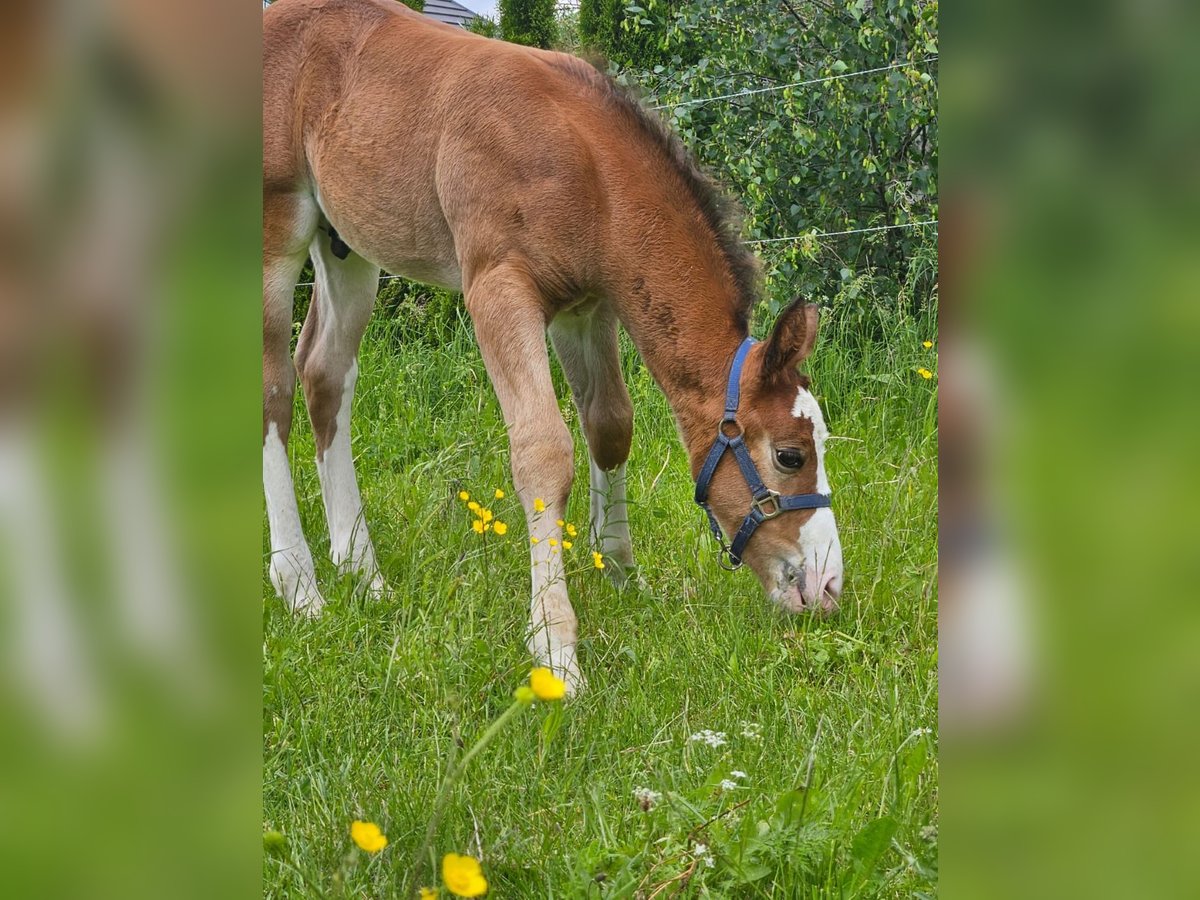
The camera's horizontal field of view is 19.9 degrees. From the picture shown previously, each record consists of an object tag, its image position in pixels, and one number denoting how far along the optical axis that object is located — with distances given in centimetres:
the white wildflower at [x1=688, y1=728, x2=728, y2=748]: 401
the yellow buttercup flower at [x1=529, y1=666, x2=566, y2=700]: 297
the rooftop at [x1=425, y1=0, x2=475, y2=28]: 1118
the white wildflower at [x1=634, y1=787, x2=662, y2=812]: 385
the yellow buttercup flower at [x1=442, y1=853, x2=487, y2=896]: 247
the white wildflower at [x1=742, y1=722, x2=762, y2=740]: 407
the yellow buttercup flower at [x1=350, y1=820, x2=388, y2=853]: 260
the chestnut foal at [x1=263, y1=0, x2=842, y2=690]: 460
